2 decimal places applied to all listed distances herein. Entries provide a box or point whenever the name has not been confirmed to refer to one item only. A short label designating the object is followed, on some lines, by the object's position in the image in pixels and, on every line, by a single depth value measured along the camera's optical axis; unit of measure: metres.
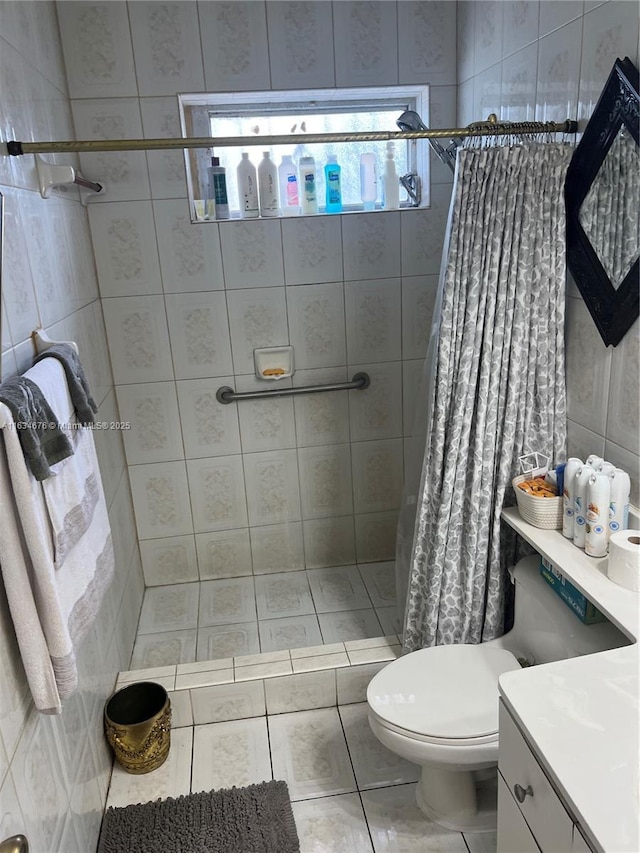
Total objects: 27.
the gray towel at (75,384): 1.57
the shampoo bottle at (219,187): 2.58
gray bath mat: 1.83
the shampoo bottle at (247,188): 2.54
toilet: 1.62
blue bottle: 2.60
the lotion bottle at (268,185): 2.54
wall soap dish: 2.76
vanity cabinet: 1.09
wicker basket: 1.77
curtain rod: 1.78
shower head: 2.29
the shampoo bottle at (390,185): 2.62
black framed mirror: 1.55
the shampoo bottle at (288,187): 2.59
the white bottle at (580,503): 1.64
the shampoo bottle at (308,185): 2.60
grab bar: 2.78
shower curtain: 1.80
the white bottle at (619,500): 1.59
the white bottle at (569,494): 1.69
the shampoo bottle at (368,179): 2.63
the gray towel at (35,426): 1.22
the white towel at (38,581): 1.22
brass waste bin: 2.04
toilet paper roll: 1.46
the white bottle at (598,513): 1.58
